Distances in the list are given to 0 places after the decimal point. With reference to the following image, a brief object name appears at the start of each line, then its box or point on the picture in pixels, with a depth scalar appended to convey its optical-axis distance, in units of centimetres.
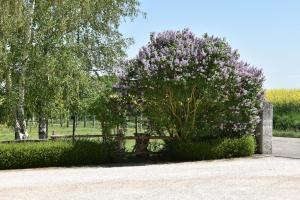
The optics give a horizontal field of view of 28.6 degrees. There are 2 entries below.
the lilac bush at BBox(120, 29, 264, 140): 1945
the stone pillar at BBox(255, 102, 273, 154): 2128
